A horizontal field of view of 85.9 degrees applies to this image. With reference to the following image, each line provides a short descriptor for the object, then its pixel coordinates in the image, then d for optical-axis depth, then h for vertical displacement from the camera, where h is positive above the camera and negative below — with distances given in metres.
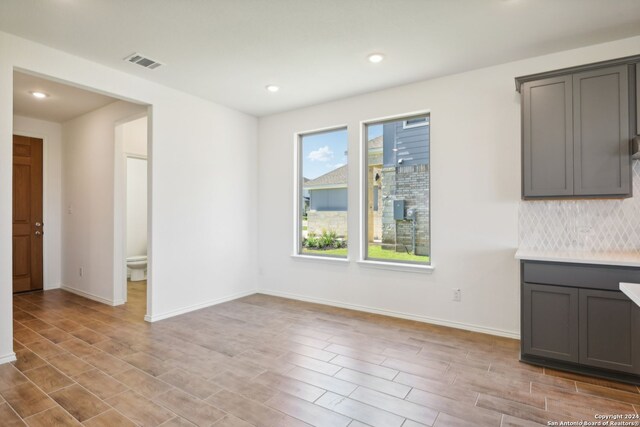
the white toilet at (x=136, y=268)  6.10 -0.97
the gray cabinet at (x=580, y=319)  2.43 -0.81
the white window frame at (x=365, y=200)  4.10 +0.16
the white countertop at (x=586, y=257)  2.41 -0.35
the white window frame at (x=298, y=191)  4.94 +0.31
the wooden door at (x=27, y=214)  5.23 +0.00
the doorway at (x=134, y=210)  4.64 +0.07
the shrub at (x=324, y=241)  4.68 -0.40
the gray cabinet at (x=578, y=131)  2.65 +0.65
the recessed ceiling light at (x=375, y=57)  3.20 +1.46
